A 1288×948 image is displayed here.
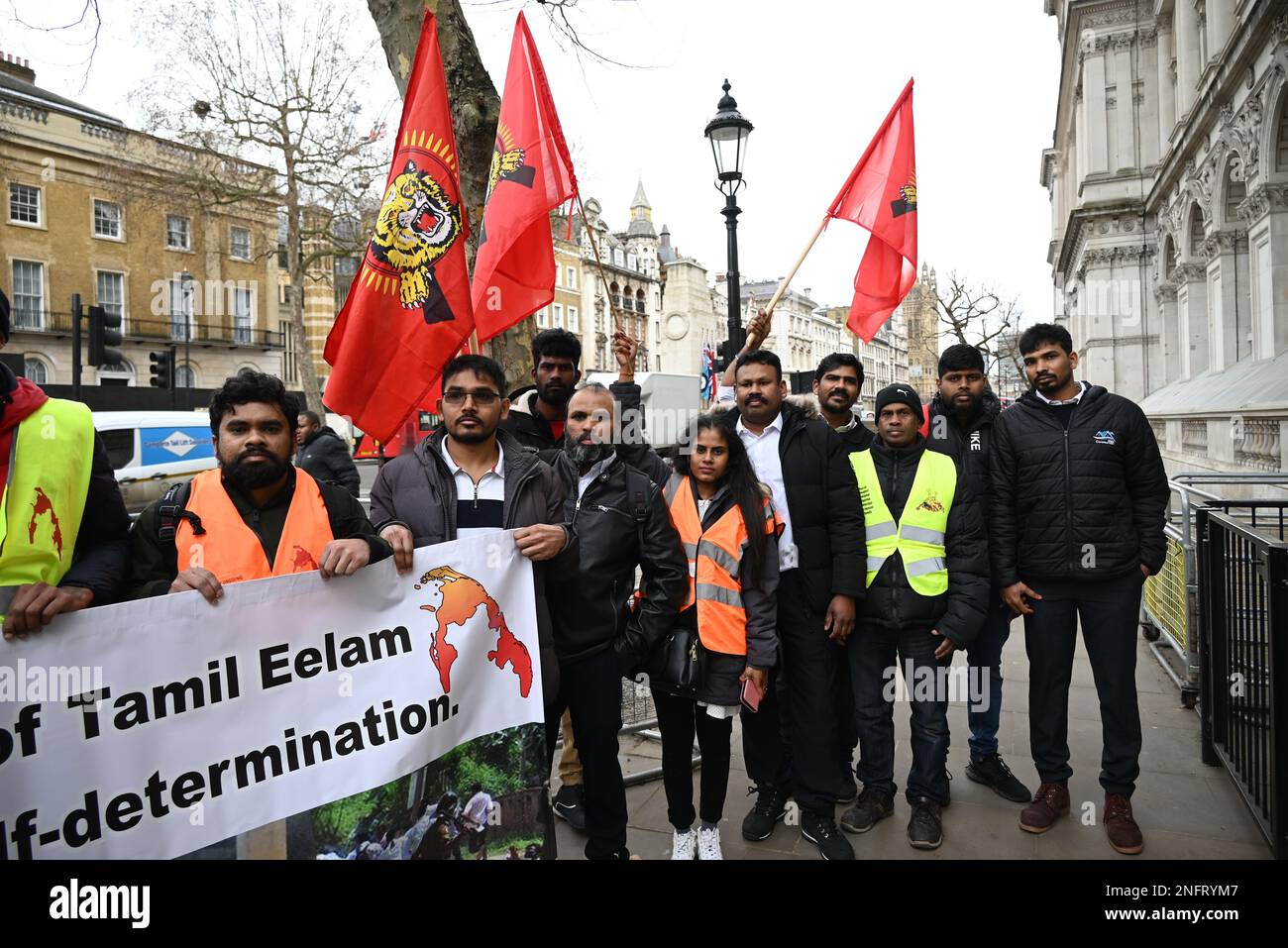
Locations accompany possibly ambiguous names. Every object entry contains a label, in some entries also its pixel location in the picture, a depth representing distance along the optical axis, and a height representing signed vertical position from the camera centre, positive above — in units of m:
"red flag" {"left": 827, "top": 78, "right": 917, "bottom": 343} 5.52 +1.74
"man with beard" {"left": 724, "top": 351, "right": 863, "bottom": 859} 3.74 -0.63
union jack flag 16.10 +1.97
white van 15.40 +0.53
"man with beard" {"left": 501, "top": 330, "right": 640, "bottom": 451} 4.29 +0.42
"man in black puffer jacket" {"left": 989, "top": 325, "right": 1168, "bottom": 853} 3.80 -0.39
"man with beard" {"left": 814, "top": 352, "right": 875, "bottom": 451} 4.36 +0.39
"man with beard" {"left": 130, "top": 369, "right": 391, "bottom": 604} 2.52 -0.14
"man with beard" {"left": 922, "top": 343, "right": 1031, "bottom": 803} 4.12 -0.02
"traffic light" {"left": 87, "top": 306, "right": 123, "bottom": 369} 16.38 +2.84
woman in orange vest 3.49 -0.69
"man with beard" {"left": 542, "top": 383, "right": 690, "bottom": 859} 3.28 -0.54
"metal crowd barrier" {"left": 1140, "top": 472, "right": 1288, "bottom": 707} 5.67 -1.12
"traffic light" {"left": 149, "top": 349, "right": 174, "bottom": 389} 18.19 +2.39
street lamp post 8.34 +3.35
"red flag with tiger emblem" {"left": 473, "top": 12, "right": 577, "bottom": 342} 4.47 +1.55
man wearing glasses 3.01 -0.06
